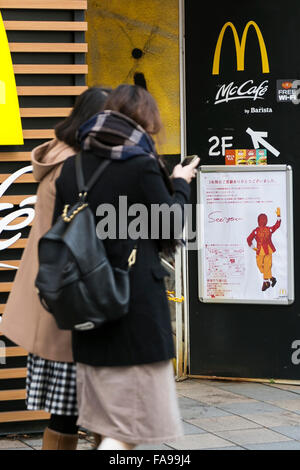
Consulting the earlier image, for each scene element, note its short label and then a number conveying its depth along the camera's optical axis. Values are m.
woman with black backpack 5.65
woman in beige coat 6.25
